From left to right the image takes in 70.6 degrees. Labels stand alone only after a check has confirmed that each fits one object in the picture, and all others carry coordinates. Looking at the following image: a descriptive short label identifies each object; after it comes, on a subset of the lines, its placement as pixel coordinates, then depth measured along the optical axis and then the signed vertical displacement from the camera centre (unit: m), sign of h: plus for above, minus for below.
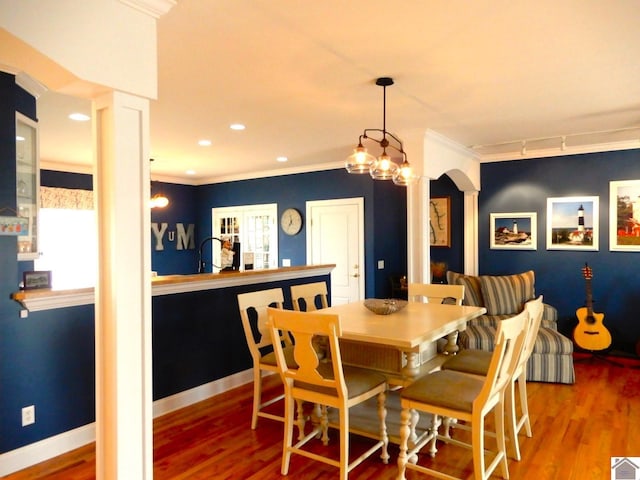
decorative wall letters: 7.67 +0.06
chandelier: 3.07 +0.50
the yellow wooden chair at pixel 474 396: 2.24 -0.85
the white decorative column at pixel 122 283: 1.90 -0.19
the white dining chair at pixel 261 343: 3.24 -0.78
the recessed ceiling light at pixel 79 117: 4.05 +1.12
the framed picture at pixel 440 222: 6.54 +0.21
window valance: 6.30 +0.59
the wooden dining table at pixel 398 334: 2.57 -0.56
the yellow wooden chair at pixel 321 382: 2.39 -0.83
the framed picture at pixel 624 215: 5.21 +0.23
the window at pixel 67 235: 6.39 +0.06
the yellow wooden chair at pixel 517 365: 2.75 -0.86
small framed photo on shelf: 2.75 -0.25
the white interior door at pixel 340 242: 6.38 -0.07
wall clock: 6.99 +0.25
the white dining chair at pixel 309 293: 3.74 -0.48
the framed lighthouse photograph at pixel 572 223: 5.45 +0.15
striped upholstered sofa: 4.28 -0.95
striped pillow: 5.22 -0.67
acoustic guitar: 4.96 -1.06
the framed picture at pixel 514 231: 5.83 +0.07
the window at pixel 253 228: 7.37 +0.16
